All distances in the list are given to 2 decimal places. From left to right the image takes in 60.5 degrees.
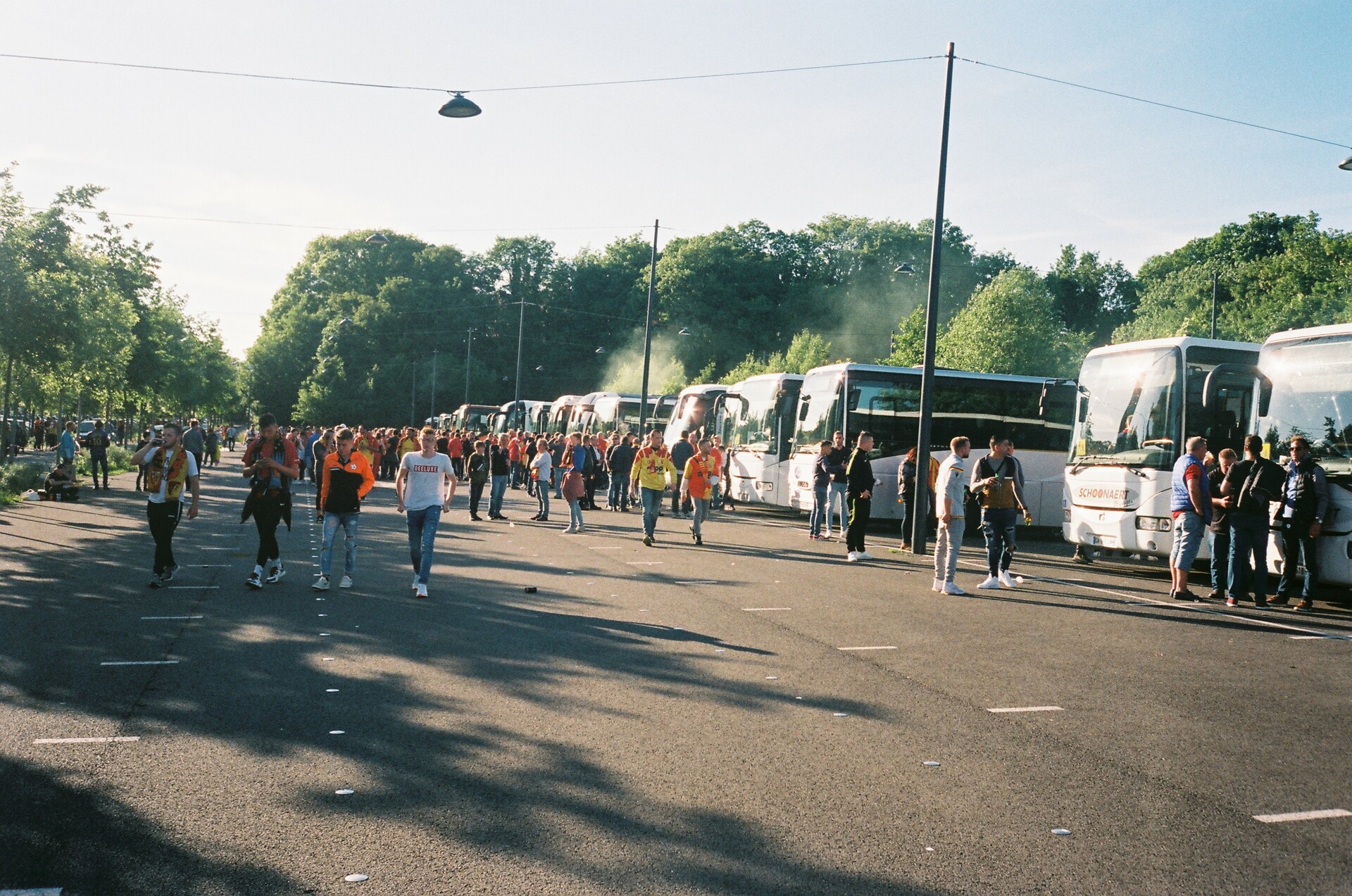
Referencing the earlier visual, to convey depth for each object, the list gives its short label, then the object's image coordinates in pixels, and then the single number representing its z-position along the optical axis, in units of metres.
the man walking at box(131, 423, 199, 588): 12.08
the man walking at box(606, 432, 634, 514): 29.23
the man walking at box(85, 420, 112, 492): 30.67
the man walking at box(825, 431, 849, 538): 20.95
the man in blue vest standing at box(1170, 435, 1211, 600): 13.77
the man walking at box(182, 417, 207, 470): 26.33
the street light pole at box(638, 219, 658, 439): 36.56
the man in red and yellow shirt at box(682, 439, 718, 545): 19.12
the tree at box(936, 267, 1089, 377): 59.59
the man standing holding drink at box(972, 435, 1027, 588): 14.13
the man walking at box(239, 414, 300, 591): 12.23
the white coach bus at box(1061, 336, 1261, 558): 16.00
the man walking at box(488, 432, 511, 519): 23.92
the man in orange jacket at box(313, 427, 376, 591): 12.56
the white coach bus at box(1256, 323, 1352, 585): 12.91
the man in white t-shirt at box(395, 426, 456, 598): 11.86
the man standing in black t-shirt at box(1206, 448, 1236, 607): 13.89
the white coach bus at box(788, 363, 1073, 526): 24.41
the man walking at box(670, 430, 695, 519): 21.62
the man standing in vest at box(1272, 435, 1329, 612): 12.79
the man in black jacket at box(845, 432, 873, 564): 17.33
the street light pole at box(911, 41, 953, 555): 18.98
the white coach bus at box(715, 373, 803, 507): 27.36
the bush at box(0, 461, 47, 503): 24.83
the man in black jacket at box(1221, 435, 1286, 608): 13.17
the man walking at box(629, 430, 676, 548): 18.83
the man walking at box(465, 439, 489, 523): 25.48
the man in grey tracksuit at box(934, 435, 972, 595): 13.40
